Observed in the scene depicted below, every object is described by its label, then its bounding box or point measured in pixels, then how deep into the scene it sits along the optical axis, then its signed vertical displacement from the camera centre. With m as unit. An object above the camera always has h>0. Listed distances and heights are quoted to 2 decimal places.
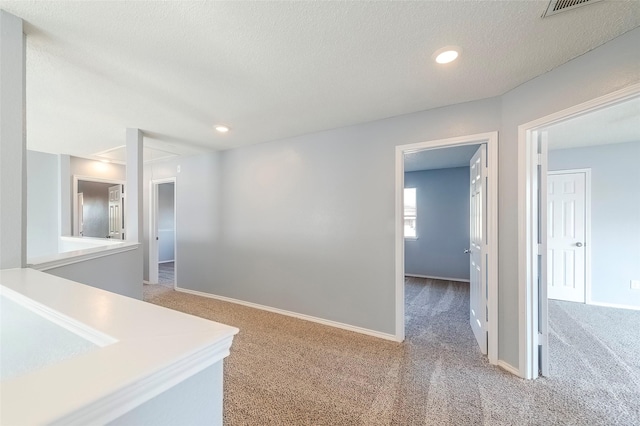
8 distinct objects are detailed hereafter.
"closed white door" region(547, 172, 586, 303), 3.83 -0.34
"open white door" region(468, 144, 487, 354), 2.47 -0.35
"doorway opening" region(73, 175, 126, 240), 5.26 +0.10
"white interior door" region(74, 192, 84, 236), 4.59 -0.09
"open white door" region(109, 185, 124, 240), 5.39 -0.01
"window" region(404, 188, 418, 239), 5.81 -0.01
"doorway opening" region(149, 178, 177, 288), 4.87 -0.50
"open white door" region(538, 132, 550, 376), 2.11 -0.43
